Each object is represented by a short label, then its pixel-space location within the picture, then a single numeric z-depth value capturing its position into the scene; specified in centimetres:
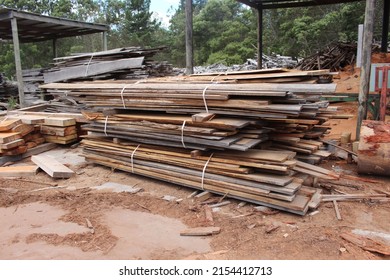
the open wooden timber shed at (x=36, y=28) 1082
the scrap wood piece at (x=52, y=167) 606
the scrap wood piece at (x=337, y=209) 432
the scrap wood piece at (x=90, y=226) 407
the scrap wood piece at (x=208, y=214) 430
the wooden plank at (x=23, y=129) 731
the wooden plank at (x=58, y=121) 780
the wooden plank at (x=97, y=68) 995
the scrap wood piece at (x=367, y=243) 351
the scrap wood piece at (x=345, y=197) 486
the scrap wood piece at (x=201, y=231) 396
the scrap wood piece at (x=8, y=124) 721
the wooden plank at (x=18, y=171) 630
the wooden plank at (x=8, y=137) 684
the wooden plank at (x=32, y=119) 759
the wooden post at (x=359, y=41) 1145
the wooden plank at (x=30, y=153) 714
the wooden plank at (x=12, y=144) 681
